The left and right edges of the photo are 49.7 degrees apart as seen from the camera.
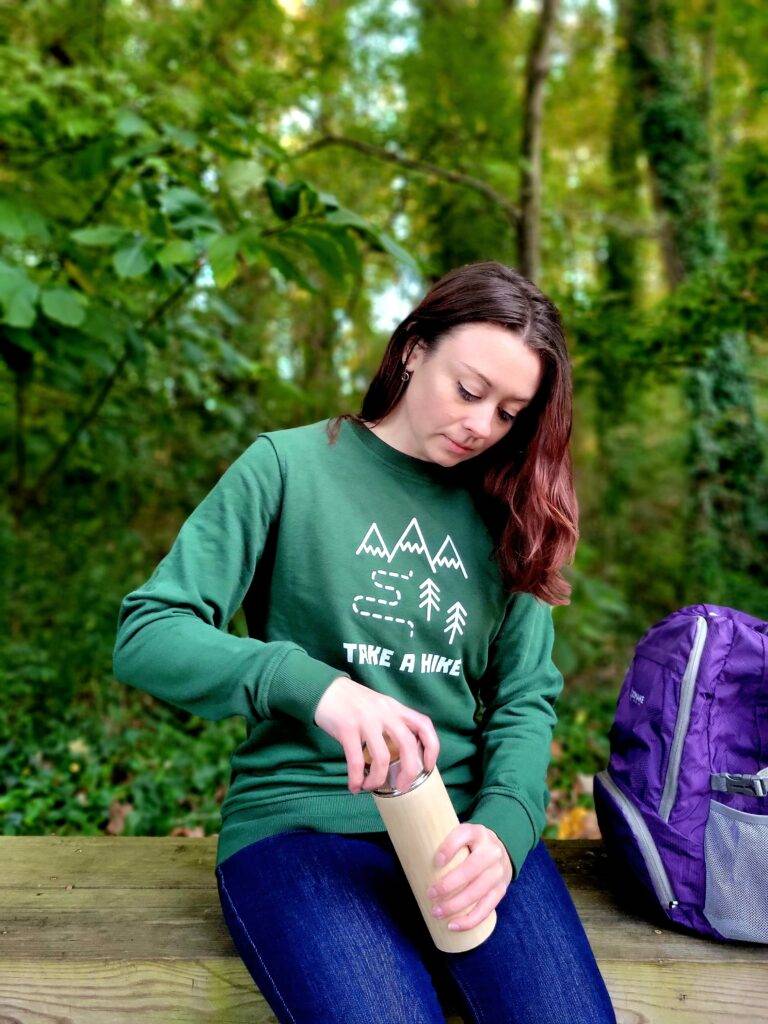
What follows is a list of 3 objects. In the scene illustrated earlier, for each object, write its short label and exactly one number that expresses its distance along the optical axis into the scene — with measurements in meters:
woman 1.34
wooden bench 1.49
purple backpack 1.65
